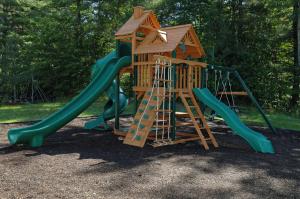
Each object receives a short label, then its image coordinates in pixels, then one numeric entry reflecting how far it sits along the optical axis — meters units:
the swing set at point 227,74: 9.19
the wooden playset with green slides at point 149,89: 7.72
